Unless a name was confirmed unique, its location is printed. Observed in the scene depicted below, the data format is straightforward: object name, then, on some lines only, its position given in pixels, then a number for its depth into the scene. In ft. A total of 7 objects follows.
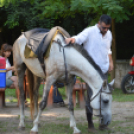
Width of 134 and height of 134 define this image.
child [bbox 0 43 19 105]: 49.16
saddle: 30.94
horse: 28.89
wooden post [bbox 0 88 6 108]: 48.57
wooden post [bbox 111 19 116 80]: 65.21
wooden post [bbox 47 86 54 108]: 49.21
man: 30.63
